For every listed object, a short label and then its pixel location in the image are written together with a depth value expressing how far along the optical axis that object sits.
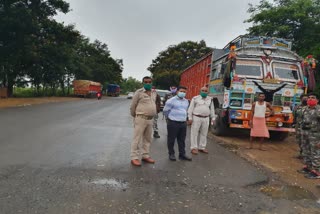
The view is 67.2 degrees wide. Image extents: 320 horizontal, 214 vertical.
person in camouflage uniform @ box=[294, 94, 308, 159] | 5.10
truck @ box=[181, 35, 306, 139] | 7.57
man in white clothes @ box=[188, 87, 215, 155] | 6.04
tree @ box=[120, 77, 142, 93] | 92.18
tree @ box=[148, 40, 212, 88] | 37.38
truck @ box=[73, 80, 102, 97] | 35.58
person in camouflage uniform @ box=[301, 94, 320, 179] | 4.76
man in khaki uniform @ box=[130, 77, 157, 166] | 4.84
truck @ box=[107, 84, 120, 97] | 53.57
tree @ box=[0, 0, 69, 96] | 19.17
